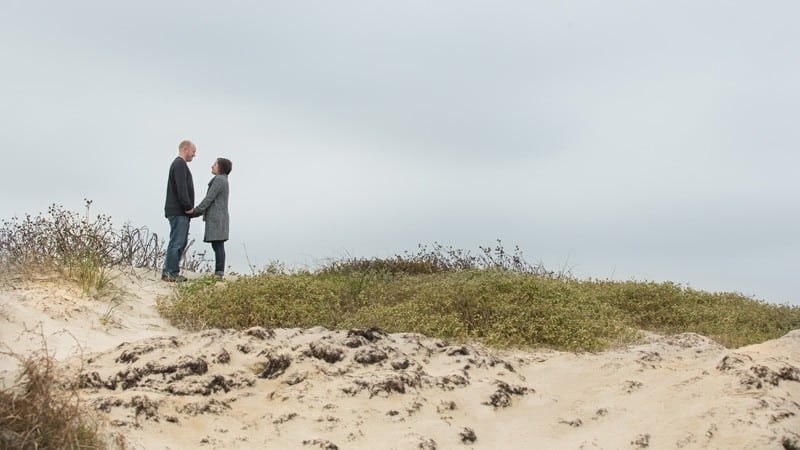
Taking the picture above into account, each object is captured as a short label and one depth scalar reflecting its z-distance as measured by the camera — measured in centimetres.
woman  1513
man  1451
